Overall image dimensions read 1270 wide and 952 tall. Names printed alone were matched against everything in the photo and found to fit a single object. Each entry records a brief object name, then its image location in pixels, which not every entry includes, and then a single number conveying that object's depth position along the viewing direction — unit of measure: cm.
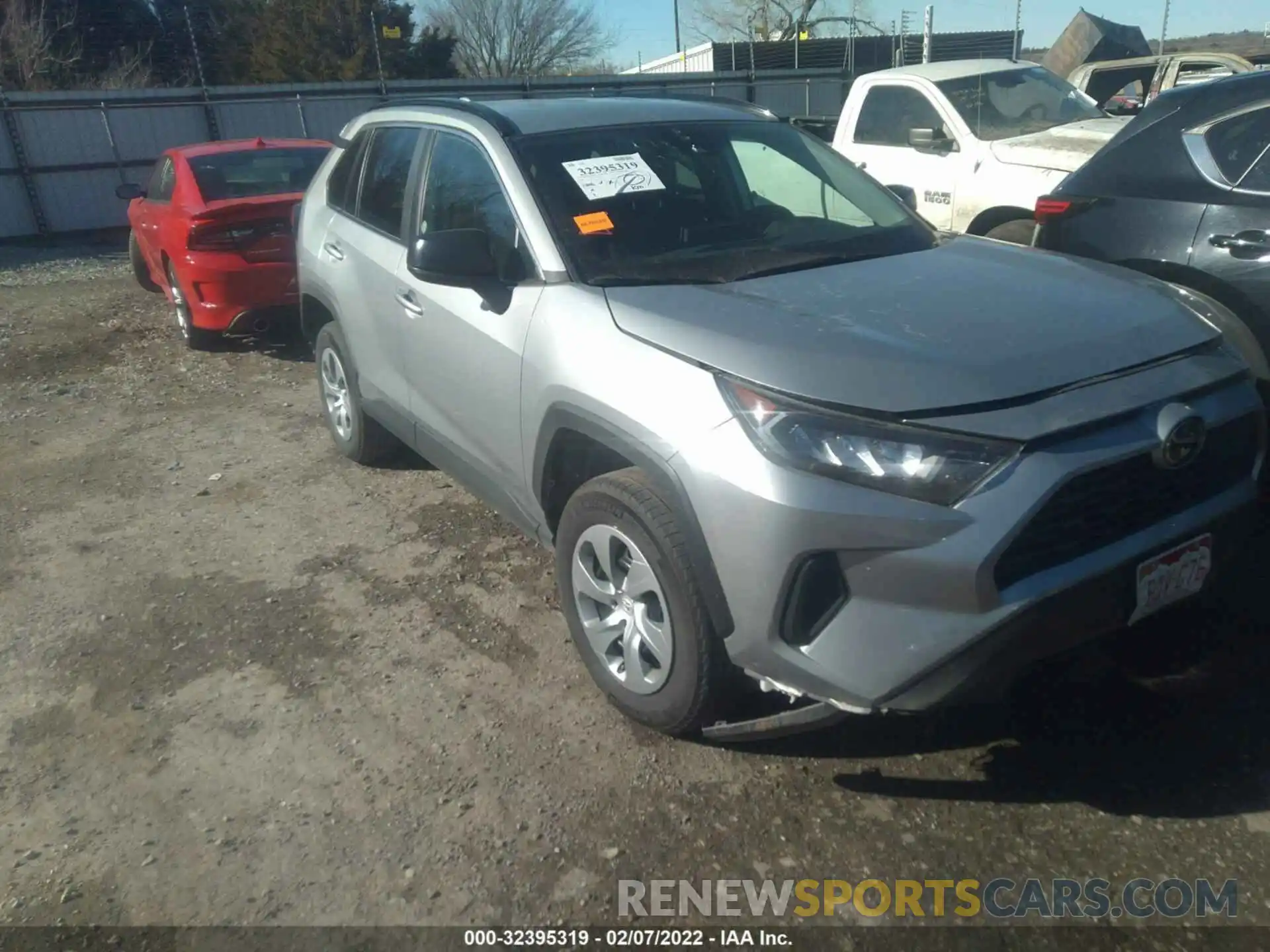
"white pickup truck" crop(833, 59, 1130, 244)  673
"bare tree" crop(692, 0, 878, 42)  4219
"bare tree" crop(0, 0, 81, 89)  2631
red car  745
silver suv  236
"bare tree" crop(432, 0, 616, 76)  4159
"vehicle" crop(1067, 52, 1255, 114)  1038
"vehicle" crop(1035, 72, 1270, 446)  387
